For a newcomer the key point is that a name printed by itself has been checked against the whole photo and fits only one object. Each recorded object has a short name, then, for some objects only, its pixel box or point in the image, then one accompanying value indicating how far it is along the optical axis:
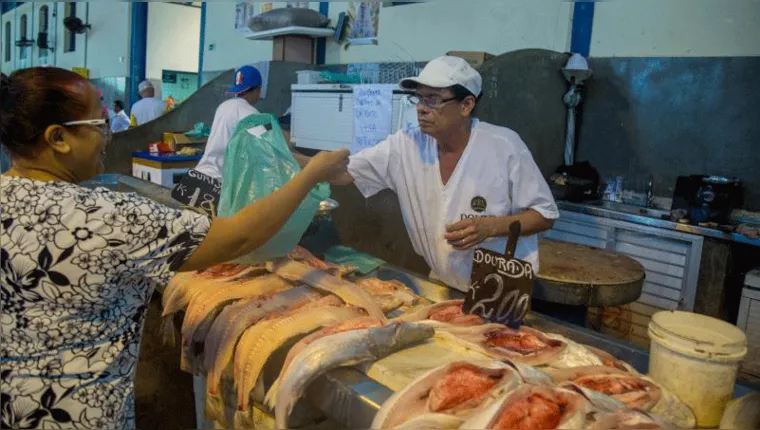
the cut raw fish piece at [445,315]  1.95
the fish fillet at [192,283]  2.32
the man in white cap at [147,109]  9.48
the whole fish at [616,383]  1.46
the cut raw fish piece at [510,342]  1.72
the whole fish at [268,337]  1.84
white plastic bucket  1.46
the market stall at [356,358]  1.48
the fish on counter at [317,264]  2.36
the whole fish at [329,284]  2.03
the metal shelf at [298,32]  7.11
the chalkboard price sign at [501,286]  1.85
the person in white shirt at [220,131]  4.48
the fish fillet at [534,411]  1.27
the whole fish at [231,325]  1.99
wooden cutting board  2.97
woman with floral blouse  1.38
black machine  4.33
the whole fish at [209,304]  2.14
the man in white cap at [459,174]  2.44
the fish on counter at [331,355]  1.58
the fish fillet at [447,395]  1.34
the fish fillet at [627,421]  1.28
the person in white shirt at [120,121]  9.96
